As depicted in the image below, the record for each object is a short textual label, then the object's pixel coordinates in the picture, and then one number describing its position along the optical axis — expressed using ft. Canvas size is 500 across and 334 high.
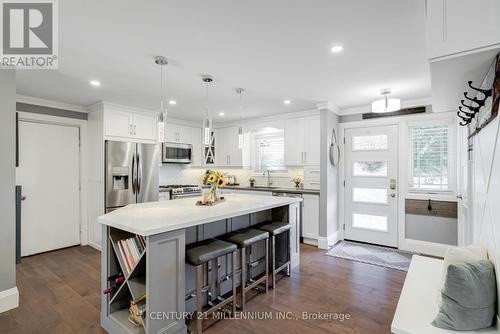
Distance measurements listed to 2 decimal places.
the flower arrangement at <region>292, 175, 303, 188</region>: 16.35
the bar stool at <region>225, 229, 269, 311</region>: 8.09
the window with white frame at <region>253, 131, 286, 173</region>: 17.38
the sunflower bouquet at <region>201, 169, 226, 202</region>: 9.21
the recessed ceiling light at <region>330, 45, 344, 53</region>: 7.37
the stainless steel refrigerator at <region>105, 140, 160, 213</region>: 13.07
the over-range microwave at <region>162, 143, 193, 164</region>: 16.69
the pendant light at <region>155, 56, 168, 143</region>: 7.41
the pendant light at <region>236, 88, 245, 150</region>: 9.90
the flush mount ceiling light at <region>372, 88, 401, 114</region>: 10.64
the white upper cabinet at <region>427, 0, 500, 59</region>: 3.06
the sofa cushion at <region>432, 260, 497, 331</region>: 3.35
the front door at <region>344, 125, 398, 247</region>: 13.61
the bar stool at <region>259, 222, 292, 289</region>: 9.36
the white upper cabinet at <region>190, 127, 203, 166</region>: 18.76
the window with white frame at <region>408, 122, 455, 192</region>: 12.26
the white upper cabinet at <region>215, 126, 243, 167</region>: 18.84
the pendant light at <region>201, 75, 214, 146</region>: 8.73
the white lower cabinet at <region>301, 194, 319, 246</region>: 14.19
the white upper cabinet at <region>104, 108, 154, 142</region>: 13.48
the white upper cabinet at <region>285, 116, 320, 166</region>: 14.97
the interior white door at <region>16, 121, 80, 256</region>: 12.55
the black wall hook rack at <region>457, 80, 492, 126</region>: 3.92
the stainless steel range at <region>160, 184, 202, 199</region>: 15.74
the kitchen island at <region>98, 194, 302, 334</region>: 5.92
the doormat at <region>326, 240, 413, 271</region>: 11.64
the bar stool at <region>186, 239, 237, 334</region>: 6.63
